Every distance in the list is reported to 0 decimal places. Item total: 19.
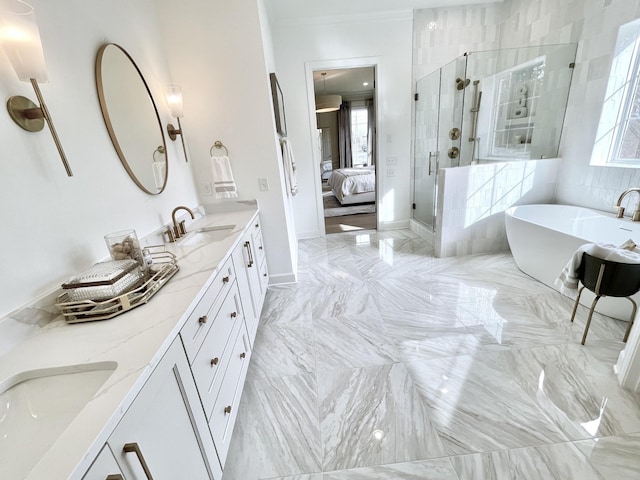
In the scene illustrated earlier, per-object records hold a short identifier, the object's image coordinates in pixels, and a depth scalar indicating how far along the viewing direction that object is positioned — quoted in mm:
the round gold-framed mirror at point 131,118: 1513
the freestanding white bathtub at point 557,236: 2139
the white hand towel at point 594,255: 1637
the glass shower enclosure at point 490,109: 3082
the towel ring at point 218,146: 2436
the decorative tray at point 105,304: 966
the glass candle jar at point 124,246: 1263
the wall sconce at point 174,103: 2088
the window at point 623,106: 2328
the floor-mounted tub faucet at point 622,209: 2186
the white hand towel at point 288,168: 2875
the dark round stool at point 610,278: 1607
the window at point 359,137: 8719
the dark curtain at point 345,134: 8641
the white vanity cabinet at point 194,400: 650
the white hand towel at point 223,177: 2387
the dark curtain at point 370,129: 8586
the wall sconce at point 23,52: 894
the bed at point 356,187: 5875
